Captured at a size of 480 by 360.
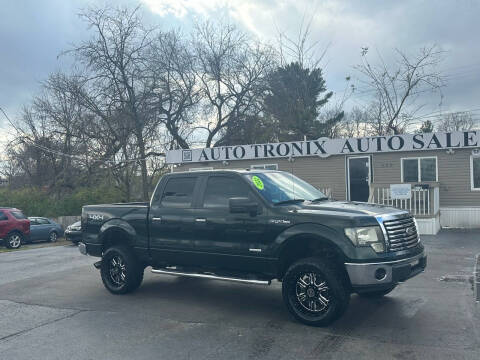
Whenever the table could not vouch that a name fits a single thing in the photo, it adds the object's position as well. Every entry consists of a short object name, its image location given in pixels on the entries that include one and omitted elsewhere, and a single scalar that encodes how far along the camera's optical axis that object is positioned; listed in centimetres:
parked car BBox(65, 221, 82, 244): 1780
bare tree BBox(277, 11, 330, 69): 3379
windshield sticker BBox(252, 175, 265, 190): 685
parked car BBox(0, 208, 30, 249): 1877
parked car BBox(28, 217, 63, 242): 2106
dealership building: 1616
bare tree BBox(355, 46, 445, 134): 3303
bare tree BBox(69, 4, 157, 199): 2922
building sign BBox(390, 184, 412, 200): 1546
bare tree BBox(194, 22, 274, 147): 3344
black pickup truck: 580
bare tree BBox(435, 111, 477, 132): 4900
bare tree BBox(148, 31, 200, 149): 3161
